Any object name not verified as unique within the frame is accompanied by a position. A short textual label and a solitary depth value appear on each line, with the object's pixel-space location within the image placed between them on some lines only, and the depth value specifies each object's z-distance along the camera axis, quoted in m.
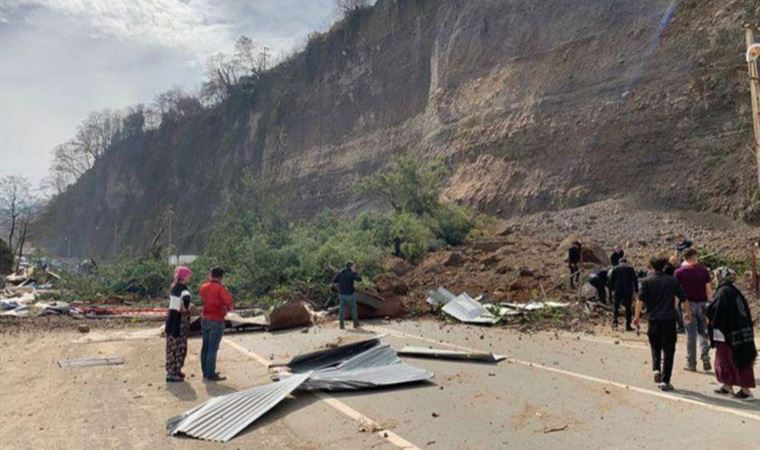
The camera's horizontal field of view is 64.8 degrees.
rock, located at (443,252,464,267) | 22.60
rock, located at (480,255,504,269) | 22.21
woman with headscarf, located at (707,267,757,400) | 6.74
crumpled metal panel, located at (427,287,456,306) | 15.98
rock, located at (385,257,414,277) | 22.58
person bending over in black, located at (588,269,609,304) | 14.74
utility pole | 15.97
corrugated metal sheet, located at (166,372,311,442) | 6.07
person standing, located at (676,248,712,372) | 8.35
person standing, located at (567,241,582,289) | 17.69
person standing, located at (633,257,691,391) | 7.21
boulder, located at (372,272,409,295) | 18.53
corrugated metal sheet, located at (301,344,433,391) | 7.58
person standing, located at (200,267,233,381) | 8.77
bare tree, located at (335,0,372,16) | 57.81
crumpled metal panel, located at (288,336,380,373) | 8.67
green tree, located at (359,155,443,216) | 31.84
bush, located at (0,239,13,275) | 40.66
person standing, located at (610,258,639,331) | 12.60
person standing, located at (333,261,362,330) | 14.34
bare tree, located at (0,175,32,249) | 57.03
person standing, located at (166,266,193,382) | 8.81
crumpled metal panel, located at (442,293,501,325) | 13.86
